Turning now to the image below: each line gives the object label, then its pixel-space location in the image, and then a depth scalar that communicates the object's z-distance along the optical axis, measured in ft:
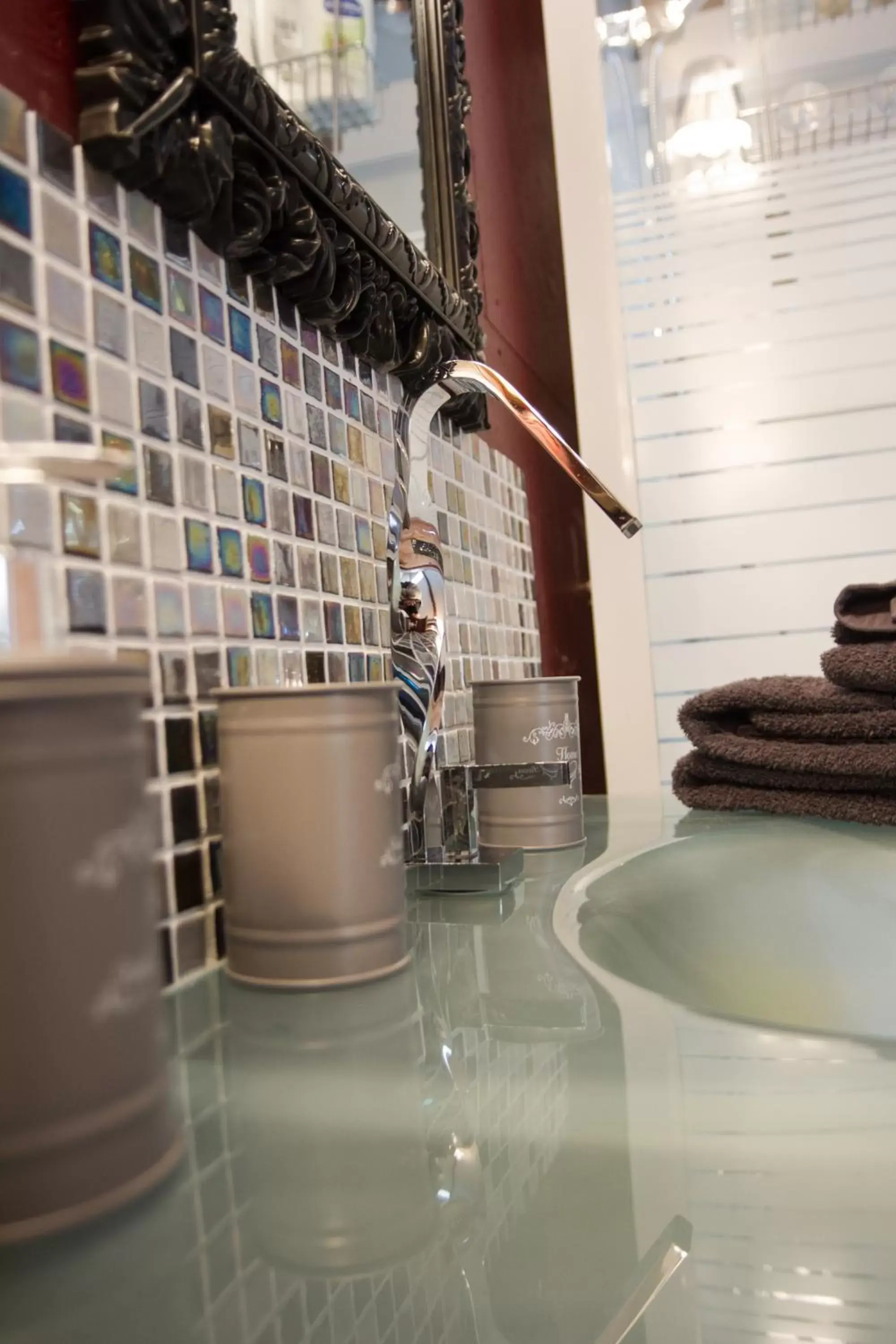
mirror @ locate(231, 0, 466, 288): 2.15
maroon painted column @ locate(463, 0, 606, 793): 3.94
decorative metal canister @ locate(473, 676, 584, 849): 2.43
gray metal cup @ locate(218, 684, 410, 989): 1.36
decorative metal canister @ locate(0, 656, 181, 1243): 0.77
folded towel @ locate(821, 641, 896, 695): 2.60
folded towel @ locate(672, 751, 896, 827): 2.65
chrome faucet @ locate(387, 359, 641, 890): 2.04
